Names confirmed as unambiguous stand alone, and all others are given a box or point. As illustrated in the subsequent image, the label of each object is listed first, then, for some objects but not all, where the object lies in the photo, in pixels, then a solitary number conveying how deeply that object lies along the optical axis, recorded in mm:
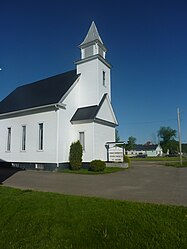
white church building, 19406
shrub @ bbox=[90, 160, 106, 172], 17625
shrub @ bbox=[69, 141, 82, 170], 18766
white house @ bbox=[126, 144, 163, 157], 110250
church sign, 21250
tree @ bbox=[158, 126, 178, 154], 114525
